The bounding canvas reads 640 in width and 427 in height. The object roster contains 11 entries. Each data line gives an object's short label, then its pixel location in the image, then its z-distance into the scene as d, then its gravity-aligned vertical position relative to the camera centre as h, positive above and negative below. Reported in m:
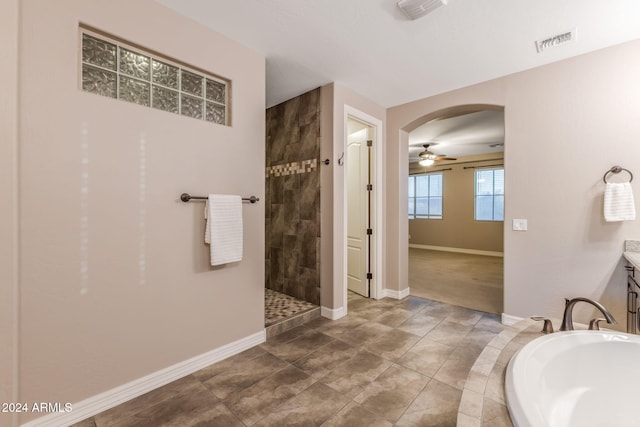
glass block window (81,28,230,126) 1.68 +0.90
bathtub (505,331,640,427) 1.36 -0.86
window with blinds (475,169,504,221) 7.05 +0.41
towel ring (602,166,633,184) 2.32 +0.34
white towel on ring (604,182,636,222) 2.25 +0.07
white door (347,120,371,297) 3.80 +0.04
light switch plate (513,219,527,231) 2.82 -0.15
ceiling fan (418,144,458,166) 5.61 +1.08
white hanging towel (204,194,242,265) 2.08 -0.14
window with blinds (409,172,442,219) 8.21 +0.44
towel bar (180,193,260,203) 1.97 +0.09
